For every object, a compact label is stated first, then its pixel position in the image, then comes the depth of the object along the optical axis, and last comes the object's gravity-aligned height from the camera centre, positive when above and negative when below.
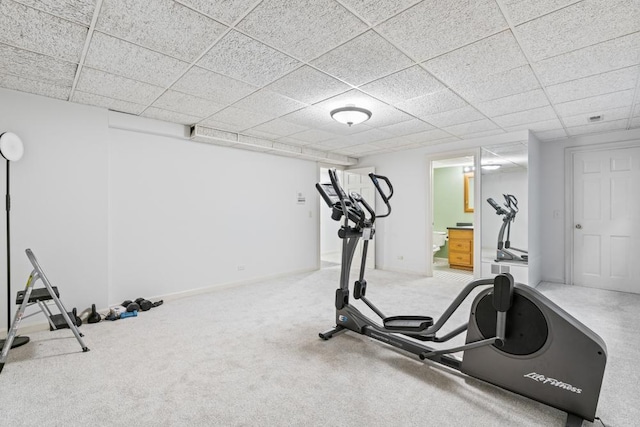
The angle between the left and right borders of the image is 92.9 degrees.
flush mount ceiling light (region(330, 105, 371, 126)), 3.31 +1.10
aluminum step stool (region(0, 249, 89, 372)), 2.33 -0.71
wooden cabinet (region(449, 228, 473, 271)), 6.13 -0.72
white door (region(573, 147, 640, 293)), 4.41 -0.09
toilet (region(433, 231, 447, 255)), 7.09 -0.61
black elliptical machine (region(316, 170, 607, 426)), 1.68 -0.83
